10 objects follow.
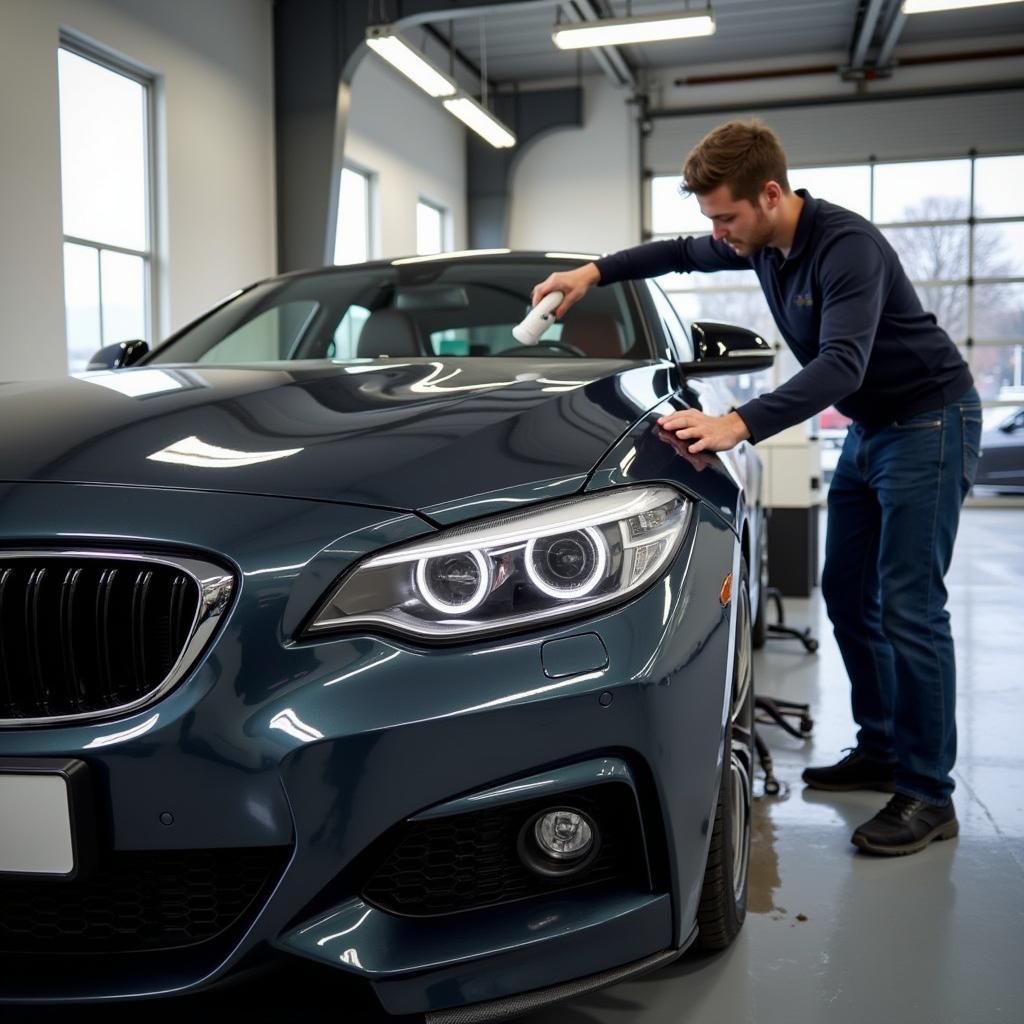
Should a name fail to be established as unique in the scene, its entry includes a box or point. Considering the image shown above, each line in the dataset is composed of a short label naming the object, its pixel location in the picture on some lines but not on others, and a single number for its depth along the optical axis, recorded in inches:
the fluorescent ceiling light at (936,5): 295.9
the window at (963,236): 466.6
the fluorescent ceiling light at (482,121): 373.1
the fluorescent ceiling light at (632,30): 314.3
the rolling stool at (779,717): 96.3
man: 75.1
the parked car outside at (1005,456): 450.3
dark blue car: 38.9
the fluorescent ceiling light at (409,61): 304.2
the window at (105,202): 266.7
